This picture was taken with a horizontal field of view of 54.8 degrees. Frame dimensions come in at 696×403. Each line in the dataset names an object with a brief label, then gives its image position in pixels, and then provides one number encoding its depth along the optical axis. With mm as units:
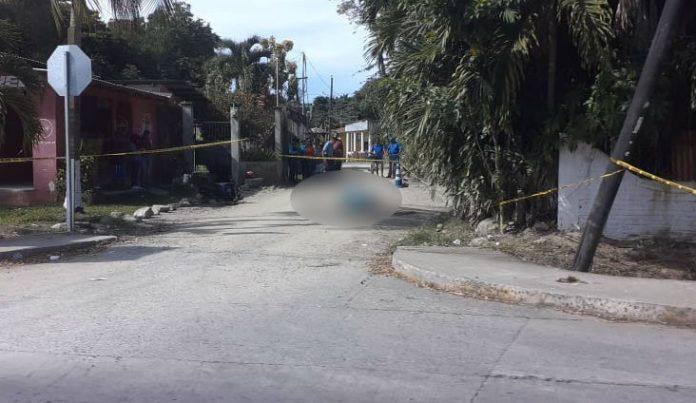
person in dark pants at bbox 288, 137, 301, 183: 24047
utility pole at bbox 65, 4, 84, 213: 12305
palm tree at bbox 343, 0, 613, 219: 9250
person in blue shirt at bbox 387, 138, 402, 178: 20484
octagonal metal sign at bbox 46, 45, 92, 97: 11477
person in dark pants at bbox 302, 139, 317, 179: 23375
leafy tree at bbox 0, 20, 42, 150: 11023
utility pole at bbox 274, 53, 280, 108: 39756
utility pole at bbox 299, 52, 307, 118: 58469
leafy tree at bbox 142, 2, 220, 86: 41906
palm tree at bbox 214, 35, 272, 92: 38688
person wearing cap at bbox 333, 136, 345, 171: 22969
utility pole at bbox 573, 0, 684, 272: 7633
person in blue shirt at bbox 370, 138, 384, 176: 22644
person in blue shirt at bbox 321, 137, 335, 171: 22703
